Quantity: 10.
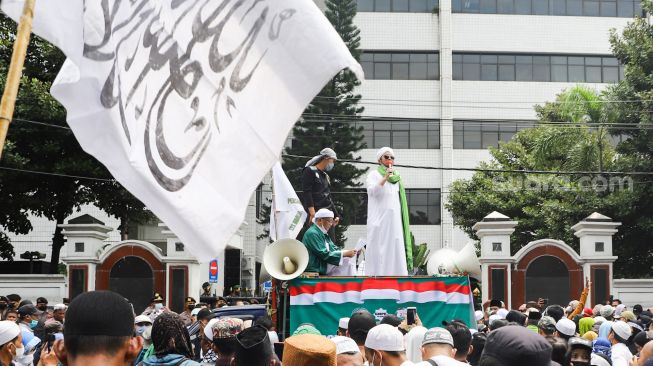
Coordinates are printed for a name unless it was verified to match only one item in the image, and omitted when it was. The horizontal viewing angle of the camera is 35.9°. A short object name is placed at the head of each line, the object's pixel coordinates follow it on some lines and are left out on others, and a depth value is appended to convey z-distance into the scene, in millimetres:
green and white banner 10391
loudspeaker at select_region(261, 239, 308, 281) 10359
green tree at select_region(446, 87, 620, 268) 30781
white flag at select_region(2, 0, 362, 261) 5340
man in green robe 11047
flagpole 3555
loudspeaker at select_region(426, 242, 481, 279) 14045
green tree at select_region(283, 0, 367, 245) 41094
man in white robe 12095
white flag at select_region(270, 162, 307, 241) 13703
